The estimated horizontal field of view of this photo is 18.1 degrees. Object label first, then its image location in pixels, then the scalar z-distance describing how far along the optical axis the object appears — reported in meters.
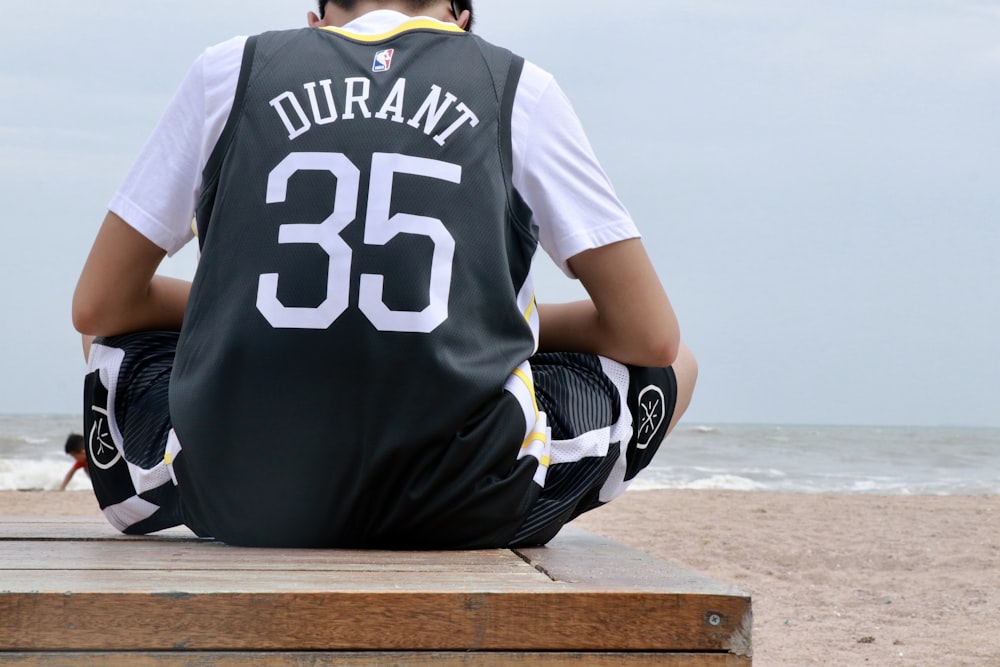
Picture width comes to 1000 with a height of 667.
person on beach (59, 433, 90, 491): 23.12
